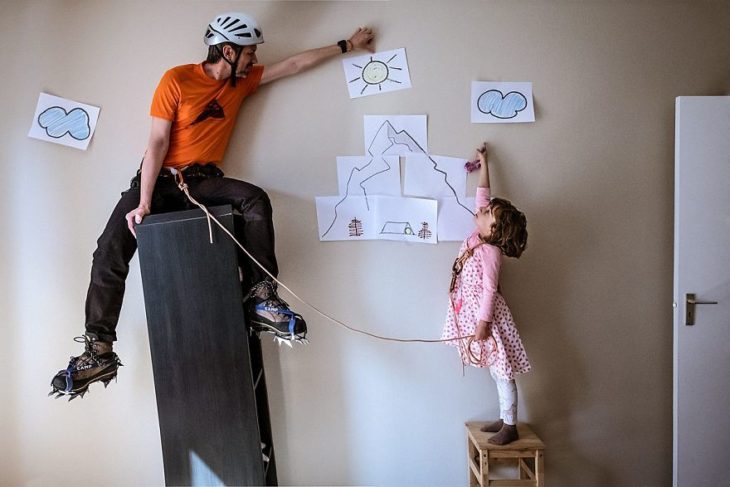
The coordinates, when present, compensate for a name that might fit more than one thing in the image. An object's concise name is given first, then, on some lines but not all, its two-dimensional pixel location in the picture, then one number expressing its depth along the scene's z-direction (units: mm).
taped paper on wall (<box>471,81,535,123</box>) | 2084
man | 1748
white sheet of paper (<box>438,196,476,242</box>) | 2086
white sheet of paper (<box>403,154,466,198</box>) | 2088
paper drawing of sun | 2084
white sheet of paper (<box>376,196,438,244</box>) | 2082
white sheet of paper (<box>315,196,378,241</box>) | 2084
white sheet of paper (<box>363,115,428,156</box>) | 2082
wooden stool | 1913
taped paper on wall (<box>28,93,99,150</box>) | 2057
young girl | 1892
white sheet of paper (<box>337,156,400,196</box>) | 2084
